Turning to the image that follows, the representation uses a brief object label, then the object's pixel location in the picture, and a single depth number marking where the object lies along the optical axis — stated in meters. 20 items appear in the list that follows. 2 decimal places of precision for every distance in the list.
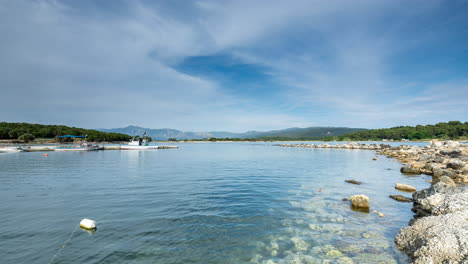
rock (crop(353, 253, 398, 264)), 7.17
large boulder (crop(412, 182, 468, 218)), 9.74
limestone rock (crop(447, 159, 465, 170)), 23.93
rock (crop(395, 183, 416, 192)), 17.21
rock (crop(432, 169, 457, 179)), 21.59
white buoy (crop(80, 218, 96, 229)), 9.65
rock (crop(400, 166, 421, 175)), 26.16
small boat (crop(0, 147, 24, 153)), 65.94
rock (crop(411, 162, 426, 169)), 29.81
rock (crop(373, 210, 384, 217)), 11.47
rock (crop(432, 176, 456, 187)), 16.65
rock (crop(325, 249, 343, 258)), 7.58
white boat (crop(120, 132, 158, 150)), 83.44
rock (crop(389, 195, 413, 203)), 14.16
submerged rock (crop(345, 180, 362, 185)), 20.22
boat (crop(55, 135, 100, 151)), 72.25
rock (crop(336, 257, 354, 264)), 7.20
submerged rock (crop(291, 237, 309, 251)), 8.17
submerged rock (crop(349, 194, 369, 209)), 12.74
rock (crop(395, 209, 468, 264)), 6.27
